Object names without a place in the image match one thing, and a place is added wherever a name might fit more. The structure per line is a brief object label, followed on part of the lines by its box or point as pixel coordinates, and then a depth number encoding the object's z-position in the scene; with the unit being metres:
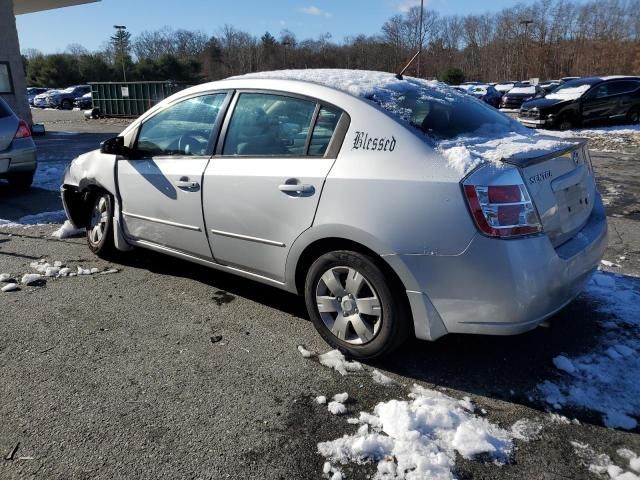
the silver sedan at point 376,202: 2.66
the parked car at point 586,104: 16.83
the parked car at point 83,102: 37.49
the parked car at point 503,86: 39.78
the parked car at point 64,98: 40.59
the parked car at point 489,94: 33.84
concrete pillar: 16.45
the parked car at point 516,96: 29.77
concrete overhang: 20.91
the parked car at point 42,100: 42.12
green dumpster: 25.28
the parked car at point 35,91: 48.38
